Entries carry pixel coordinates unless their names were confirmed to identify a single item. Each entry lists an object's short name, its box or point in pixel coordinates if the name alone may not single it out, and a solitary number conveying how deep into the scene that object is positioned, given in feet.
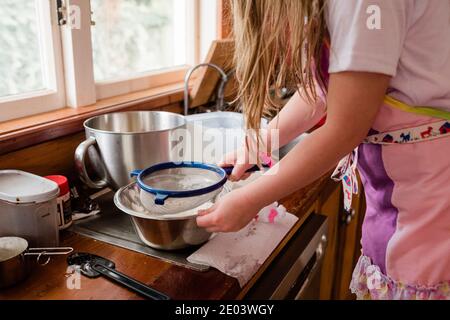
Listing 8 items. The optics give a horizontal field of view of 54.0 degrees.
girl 1.81
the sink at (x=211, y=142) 3.61
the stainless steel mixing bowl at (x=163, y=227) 2.34
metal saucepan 2.12
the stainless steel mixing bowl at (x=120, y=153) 2.93
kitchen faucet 4.54
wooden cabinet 4.54
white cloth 2.35
